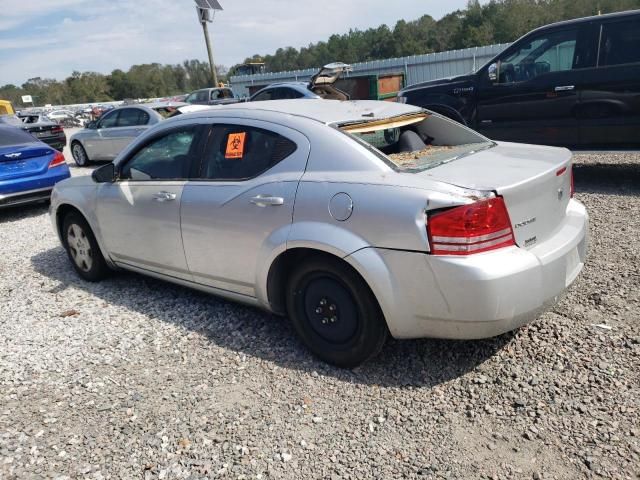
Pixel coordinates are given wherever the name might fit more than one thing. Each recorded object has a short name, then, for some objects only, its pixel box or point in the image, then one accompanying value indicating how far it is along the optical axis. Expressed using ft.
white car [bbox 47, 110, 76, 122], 126.82
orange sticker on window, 11.45
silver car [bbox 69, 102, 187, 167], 39.89
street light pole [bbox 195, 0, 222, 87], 71.77
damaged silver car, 8.56
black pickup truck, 20.89
